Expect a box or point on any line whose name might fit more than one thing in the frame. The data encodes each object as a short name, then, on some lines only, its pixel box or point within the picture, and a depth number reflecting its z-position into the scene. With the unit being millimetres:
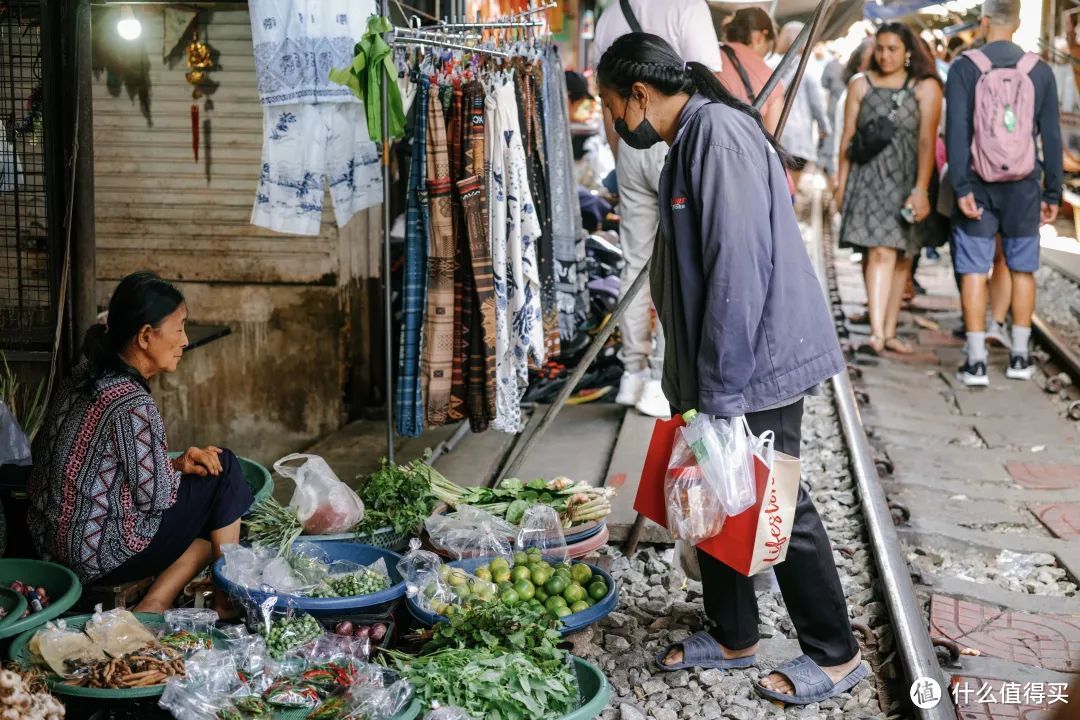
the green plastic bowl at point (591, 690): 3695
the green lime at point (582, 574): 4574
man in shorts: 8578
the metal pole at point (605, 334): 5164
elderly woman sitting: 4176
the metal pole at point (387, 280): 5125
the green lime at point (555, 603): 4352
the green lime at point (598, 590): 4504
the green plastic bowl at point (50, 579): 3994
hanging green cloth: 4969
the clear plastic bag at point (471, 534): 4762
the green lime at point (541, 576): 4465
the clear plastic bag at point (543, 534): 4785
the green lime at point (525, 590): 4359
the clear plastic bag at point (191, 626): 3941
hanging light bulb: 6891
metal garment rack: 5121
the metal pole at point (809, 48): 4996
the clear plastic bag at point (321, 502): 4844
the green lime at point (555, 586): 4422
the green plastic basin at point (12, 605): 3862
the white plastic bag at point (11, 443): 4723
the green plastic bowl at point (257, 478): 5205
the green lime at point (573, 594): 4410
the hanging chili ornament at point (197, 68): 7016
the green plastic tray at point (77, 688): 3541
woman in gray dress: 9250
